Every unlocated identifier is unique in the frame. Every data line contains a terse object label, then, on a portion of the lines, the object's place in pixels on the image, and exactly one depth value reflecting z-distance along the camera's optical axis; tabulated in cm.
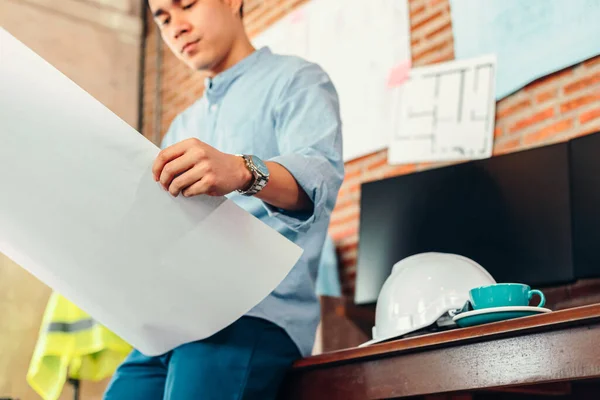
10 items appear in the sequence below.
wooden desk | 89
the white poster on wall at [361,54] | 296
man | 94
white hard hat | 123
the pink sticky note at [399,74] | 290
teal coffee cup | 109
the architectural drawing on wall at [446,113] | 259
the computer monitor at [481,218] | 207
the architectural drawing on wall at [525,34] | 233
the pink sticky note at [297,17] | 344
